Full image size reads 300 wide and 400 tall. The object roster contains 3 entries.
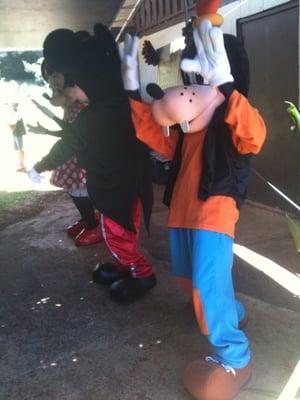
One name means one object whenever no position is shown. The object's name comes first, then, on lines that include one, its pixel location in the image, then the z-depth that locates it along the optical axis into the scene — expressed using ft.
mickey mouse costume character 7.33
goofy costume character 5.60
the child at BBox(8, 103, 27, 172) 27.25
